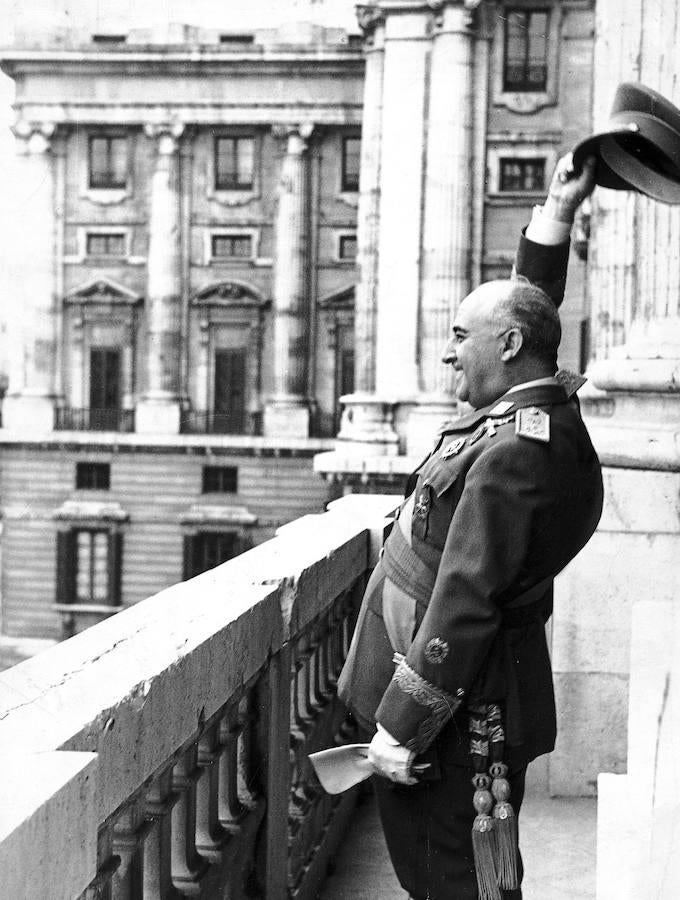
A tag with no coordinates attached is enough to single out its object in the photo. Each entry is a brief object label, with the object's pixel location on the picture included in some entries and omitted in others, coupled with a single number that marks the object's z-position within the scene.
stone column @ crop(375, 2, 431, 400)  23.69
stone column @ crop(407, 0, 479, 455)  23.67
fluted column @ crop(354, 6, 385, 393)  24.75
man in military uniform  2.43
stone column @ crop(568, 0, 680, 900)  4.72
